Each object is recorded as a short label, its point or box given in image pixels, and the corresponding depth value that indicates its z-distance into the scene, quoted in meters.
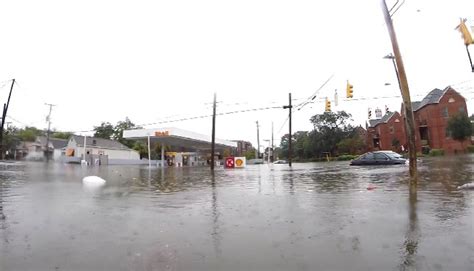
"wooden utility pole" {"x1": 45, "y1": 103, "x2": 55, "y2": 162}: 69.34
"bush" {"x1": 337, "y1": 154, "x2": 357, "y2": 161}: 68.75
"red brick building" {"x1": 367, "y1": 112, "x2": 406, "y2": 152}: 72.94
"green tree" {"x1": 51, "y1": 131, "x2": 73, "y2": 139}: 106.26
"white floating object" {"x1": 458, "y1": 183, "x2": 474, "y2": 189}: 11.44
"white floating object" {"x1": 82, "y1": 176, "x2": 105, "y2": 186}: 15.91
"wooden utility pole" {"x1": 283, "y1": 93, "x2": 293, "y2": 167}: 37.74
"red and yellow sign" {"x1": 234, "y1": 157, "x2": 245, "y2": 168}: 42.87
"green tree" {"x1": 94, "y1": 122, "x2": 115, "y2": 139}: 102.94
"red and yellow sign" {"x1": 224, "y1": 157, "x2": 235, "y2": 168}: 42.22
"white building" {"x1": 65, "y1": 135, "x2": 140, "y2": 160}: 69.38
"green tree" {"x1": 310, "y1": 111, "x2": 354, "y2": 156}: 88.56
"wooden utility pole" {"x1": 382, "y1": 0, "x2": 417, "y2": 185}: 12.57
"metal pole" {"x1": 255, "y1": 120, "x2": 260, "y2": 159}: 95.40
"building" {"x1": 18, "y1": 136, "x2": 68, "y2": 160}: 76.53
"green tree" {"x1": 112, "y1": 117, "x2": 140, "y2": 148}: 101.49
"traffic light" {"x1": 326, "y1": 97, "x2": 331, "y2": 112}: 29.02
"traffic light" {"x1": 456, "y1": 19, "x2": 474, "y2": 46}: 12.88
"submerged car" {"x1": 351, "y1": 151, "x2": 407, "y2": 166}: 33.03
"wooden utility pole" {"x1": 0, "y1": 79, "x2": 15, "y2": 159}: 51.81
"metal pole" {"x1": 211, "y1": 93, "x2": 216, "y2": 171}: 38.88
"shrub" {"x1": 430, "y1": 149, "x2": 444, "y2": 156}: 55.99
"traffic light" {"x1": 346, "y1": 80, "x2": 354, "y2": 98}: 22.87
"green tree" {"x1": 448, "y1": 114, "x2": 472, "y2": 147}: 54.62
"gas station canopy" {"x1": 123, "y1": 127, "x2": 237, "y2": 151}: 51.23
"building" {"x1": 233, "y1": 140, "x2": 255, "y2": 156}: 152.00
